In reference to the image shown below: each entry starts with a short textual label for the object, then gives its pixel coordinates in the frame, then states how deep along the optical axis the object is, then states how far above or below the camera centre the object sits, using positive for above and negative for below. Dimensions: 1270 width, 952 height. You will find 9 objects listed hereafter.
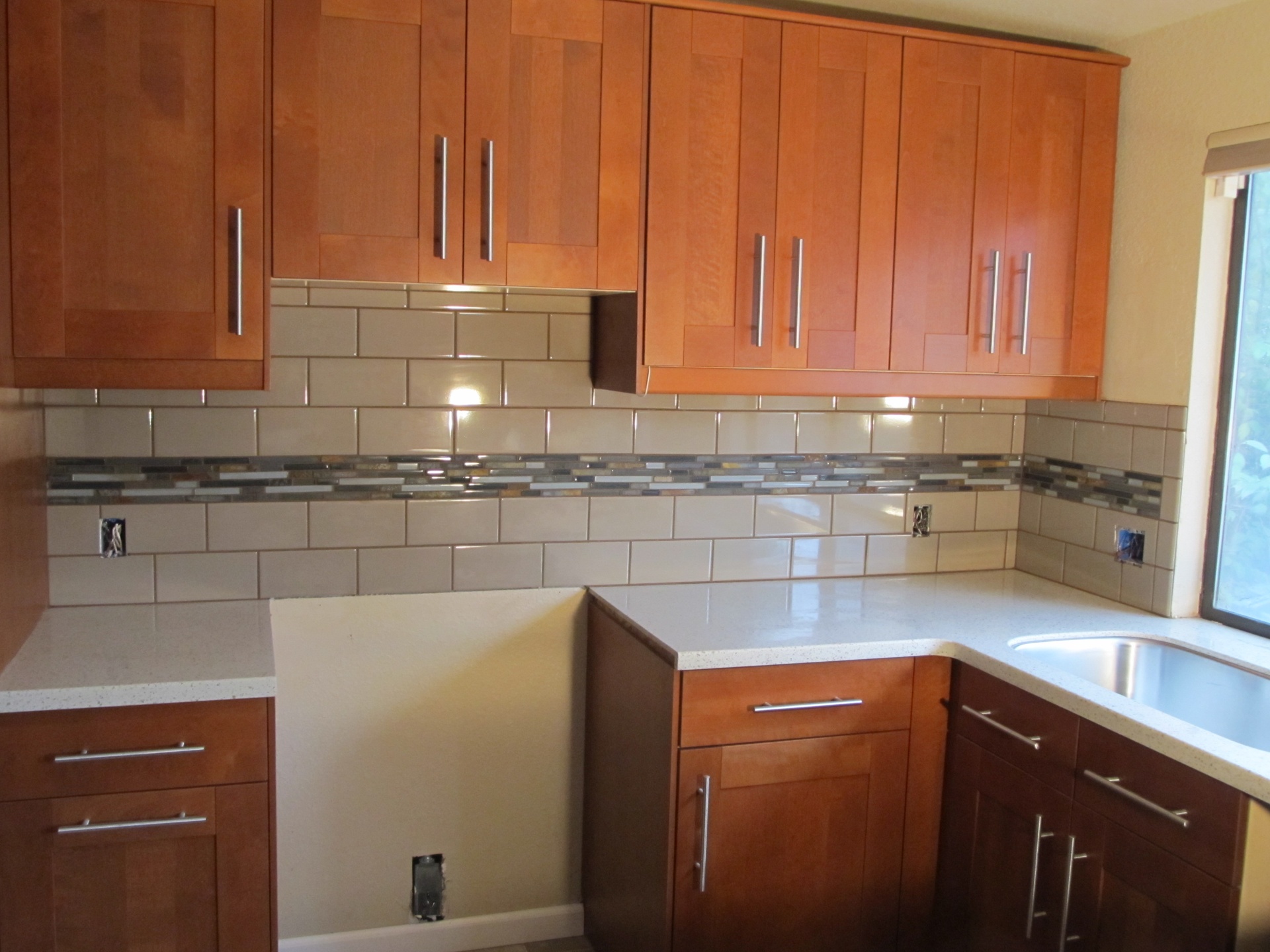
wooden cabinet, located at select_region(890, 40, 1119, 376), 2.49 +0.37
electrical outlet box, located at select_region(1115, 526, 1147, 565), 2.59 -0.39
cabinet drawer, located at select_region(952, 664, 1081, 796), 2.00 -0.66
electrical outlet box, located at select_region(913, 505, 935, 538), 2.92 -0.38
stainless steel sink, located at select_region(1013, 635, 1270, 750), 2.18 -0.61
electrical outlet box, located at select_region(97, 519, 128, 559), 2.37 -0.40
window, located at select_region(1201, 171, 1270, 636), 2.39 -0.13
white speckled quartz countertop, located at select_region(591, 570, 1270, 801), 1.92 -0.53
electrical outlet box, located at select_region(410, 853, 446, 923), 2.64 -1.24
